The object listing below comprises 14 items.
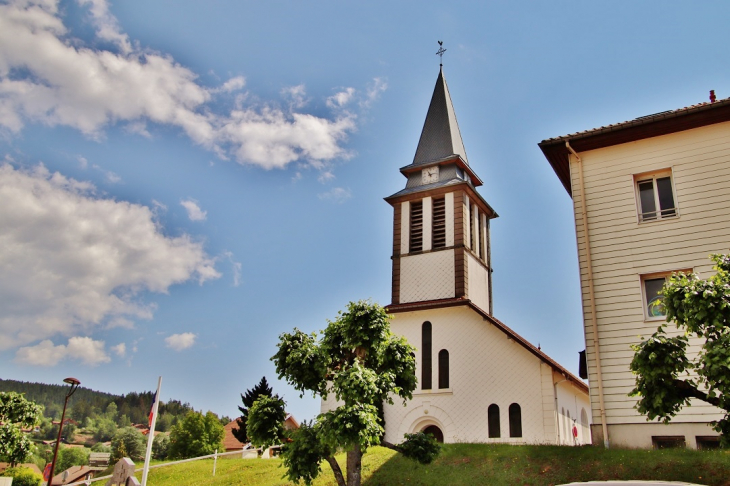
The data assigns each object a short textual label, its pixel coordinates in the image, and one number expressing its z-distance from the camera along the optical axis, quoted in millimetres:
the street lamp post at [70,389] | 24766
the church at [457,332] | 26297
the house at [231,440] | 53156
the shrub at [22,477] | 32562
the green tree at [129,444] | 78375
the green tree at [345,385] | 17109
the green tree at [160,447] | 75375
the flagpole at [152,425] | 15873
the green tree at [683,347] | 12602
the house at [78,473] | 64125
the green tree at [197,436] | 52625
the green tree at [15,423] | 24109
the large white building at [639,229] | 18219
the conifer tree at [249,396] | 42916
